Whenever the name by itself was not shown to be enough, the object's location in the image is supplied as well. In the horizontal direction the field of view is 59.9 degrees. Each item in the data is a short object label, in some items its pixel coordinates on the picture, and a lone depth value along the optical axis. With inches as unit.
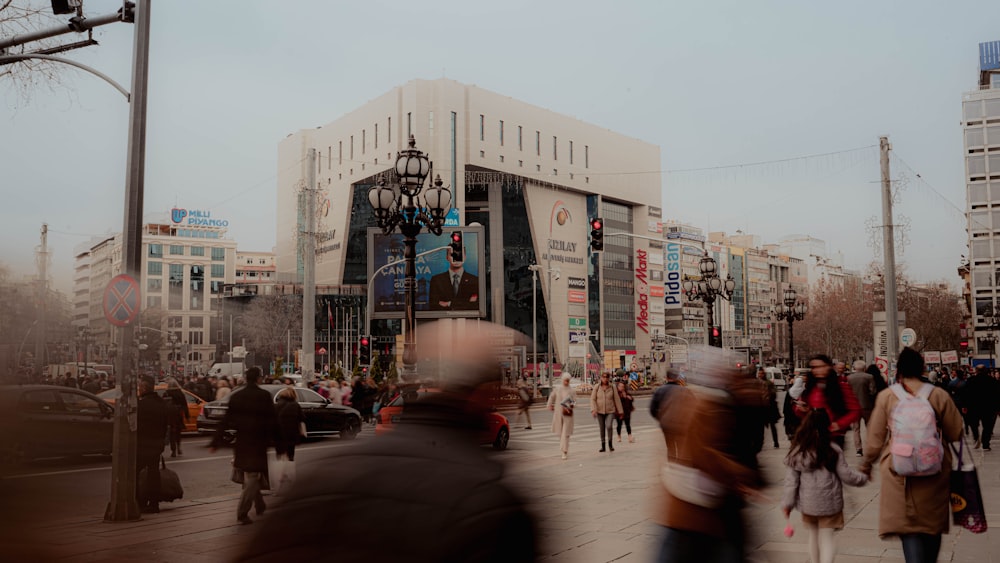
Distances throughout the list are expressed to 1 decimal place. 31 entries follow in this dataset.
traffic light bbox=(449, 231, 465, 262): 871.1
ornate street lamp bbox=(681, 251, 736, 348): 1140.5
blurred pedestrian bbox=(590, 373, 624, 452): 743.7
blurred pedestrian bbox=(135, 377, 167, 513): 429.7
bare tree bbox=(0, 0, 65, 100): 542.6
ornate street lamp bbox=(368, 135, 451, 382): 648.4
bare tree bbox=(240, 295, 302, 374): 3683.6
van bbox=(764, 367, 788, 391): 2719.7
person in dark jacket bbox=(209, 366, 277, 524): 398.0
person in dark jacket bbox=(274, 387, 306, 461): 462.9
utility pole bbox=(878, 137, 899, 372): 892.0
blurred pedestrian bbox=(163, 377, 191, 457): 687.1
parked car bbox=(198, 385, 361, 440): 833.8
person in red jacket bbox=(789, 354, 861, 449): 360.8
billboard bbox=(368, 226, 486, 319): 2023.9
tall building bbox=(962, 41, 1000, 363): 2746.1
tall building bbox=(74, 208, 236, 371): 4483.3
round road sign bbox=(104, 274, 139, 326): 401.1
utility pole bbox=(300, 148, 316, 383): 1002.7
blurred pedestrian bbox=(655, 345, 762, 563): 179.0
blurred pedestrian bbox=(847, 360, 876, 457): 594.9
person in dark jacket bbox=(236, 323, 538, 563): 84.4
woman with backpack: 208.7
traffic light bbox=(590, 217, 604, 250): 972.3
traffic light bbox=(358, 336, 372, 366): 1408.7
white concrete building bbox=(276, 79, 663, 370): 3499.0
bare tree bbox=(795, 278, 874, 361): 3120.1
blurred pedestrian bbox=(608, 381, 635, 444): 839.4
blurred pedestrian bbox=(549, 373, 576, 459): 695.1
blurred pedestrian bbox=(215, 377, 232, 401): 879.1
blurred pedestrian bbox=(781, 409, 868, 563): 237.9
